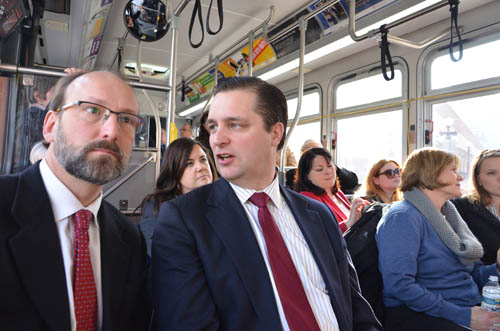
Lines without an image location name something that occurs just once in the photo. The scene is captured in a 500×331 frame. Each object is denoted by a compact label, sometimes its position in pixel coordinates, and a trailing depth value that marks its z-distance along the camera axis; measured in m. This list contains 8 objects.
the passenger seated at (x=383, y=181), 3.28
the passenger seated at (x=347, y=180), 4.06
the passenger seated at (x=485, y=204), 2.40
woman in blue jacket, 1.76
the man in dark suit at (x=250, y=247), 1.03
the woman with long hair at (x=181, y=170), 2.35
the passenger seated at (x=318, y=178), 2.99
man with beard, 0.81
